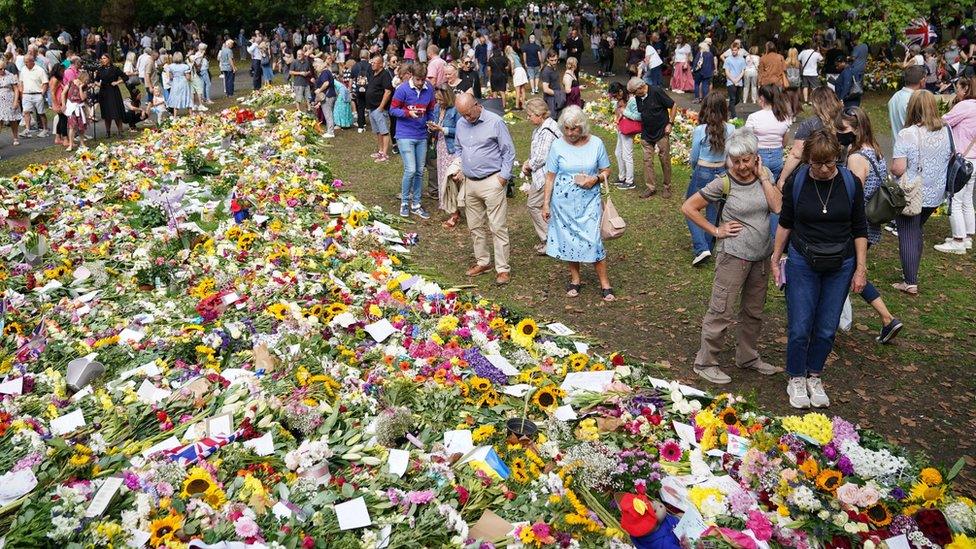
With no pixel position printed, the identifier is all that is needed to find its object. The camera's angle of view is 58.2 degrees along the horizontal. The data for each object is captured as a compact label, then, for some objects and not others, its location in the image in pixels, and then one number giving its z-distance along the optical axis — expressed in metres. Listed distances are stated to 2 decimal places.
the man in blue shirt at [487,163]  8.96
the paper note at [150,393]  5.95
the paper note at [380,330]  6.96
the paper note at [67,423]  5.65
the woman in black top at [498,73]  22.05
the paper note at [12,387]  6.30
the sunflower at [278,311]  7.15
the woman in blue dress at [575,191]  8.05
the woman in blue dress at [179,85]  20.62
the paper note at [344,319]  7.02
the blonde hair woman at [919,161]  8.22
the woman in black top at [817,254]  5.90
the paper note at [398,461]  5.01
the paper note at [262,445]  5.21
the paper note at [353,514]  4.60
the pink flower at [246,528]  4.39
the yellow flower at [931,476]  4.71
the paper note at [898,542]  4.48
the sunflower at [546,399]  5.79
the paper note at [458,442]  5.31
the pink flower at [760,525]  4.64
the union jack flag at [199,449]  5.08
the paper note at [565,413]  5.66
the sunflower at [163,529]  4.38
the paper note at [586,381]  6.11
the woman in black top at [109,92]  18.12
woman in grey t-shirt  6.36
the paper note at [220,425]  5.38
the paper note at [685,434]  5.52
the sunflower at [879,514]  4.62
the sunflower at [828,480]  4.88
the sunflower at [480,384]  6.03
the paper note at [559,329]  7.48
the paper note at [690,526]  4.64
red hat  4.33
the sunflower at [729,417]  5.61
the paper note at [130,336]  7.06
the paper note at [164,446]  5.17
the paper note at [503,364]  6.39
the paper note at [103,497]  4.52
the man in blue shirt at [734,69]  21.91
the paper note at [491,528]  4.61
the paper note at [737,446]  5.37
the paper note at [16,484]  4.74
